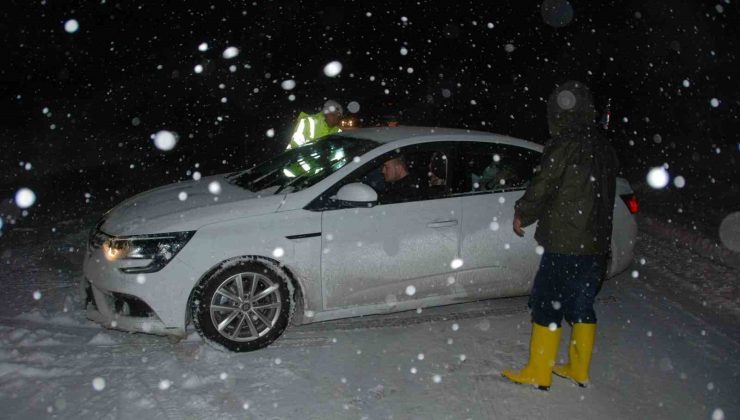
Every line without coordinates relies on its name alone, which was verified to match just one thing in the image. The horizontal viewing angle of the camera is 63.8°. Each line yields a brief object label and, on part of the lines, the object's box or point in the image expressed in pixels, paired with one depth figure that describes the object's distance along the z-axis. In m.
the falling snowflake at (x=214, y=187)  4.59
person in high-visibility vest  6.71
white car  3.90
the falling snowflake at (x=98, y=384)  3.52
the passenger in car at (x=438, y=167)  4.61
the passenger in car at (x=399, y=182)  4.40
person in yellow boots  3.48
